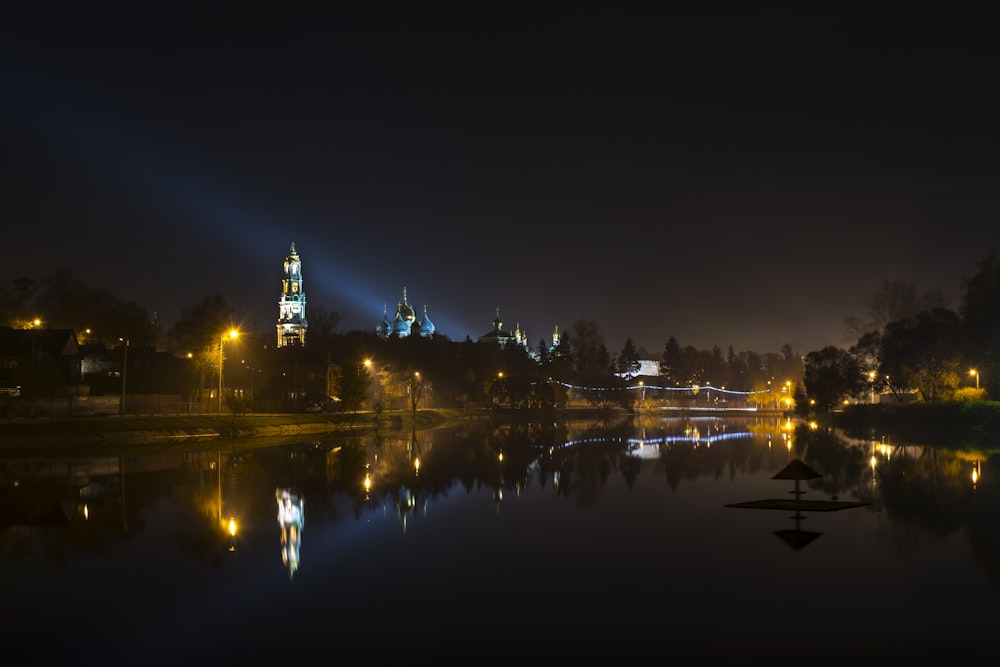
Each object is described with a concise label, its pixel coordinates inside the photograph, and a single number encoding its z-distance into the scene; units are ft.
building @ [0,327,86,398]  257.16
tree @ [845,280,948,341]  373.40
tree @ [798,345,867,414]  379.76
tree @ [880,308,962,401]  309.22
